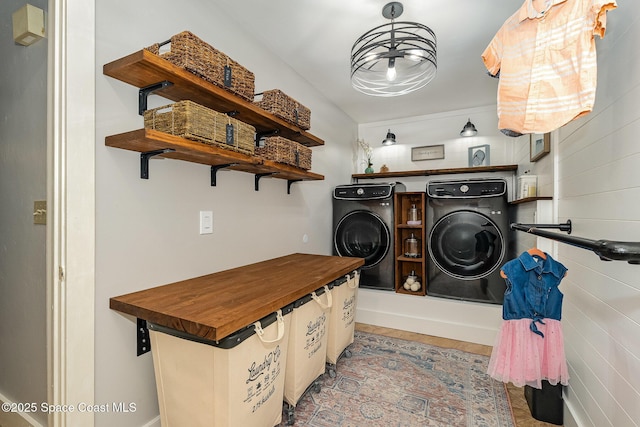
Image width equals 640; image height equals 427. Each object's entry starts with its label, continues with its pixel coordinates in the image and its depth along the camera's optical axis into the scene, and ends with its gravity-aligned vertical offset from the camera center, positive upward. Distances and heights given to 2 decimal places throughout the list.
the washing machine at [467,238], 2.66 -0.24
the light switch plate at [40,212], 1.29 -0.01
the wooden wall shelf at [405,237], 3.01 -0.28
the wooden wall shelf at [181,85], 1.19 +0.60
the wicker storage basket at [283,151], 1.83 +0.40
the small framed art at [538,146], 1.99 +0.51
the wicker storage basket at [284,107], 1.87 +0.70
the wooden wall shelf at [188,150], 1.15 +0.28
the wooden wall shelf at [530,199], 1.89 +0.10
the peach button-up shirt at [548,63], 1.07 +0.60
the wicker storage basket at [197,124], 1.22 +0.39
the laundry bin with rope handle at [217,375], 1.09 -0.66
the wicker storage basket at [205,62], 1.29 +0.71
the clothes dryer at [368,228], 3.07 -0.17
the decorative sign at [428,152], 3.62 +0.77
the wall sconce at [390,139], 3.69 +0.94
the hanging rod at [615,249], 0.75 -0.10
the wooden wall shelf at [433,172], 3.12 +0.48
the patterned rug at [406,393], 1.64 -1.17
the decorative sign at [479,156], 3.38 +0.67
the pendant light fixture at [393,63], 1.67 +1.23
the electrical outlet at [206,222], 1.70 -0.06
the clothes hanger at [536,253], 1.59 -0.22
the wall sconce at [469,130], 3.28 +0.95
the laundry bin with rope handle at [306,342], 1.57 -0.75
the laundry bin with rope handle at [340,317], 2.03 -0.76
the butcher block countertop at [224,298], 1.04 -0.38
